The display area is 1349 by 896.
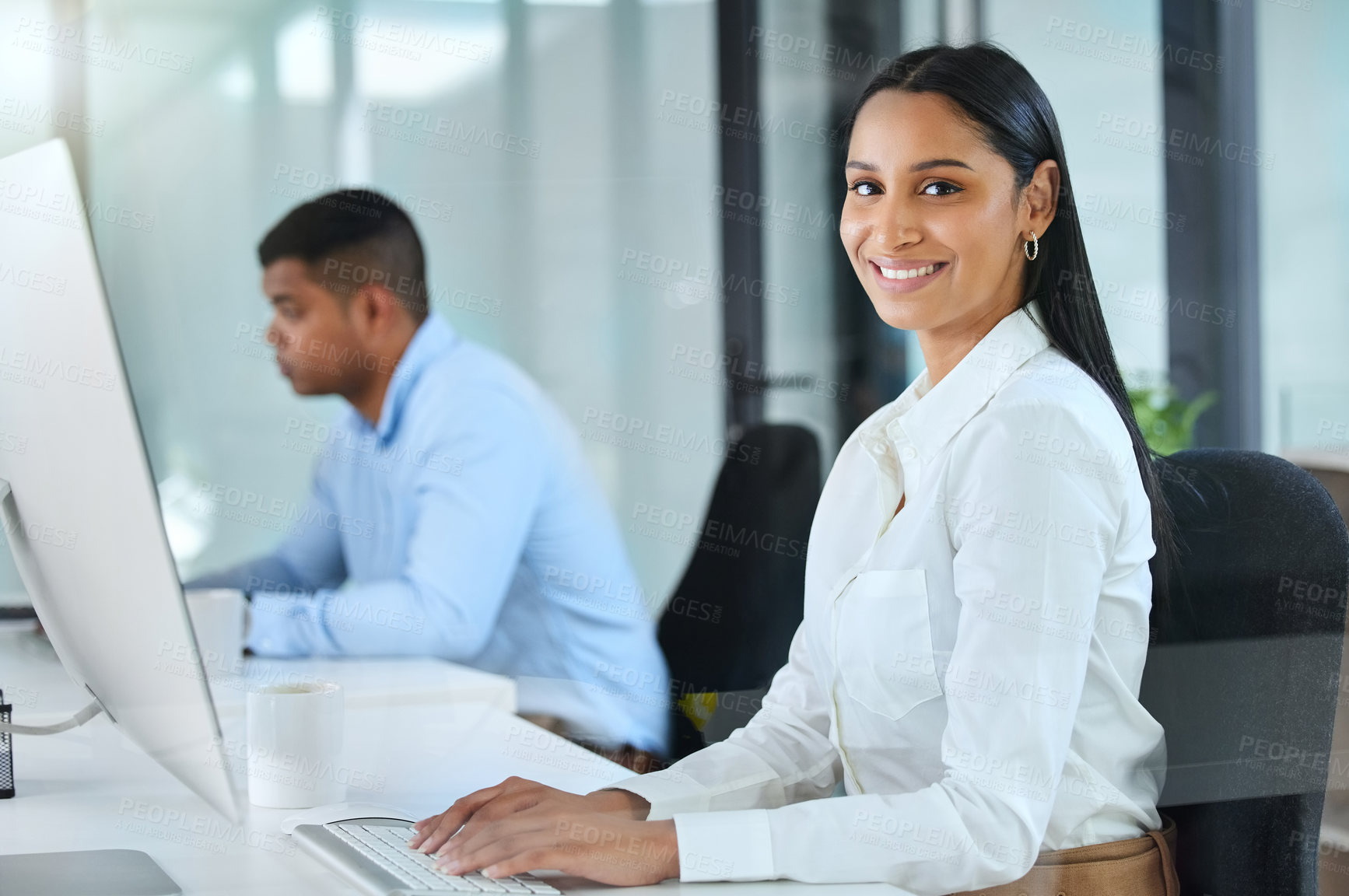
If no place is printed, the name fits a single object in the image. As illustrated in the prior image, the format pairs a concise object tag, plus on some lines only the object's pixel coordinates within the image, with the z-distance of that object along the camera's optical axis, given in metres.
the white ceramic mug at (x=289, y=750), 2.56
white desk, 2.42
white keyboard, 2.34
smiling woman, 2.44
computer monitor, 2.26
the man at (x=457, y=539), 3.47
